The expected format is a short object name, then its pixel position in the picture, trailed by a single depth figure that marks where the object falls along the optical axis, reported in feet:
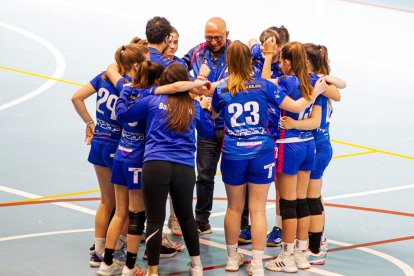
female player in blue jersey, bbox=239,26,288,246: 43.81
